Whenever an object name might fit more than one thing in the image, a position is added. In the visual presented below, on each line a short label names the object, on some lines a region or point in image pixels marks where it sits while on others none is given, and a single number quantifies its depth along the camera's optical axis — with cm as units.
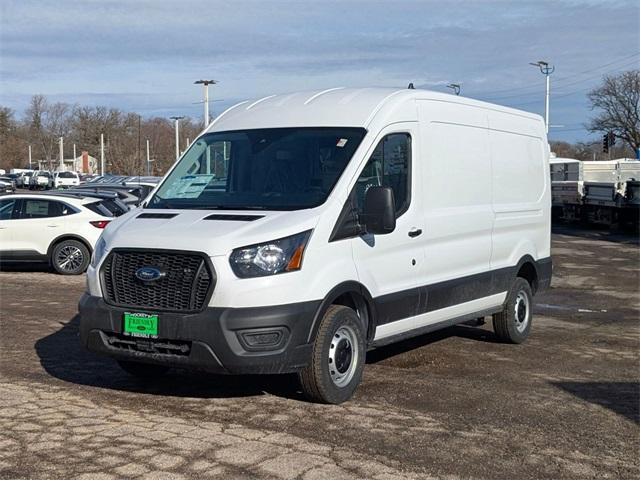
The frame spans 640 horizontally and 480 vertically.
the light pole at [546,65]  4777
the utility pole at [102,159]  8963
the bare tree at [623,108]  7825
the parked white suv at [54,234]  1595
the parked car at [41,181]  7644
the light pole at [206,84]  3753
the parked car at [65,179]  7117
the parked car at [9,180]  7054
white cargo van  593
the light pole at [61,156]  10850
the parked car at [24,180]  8074
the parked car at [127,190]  2214
